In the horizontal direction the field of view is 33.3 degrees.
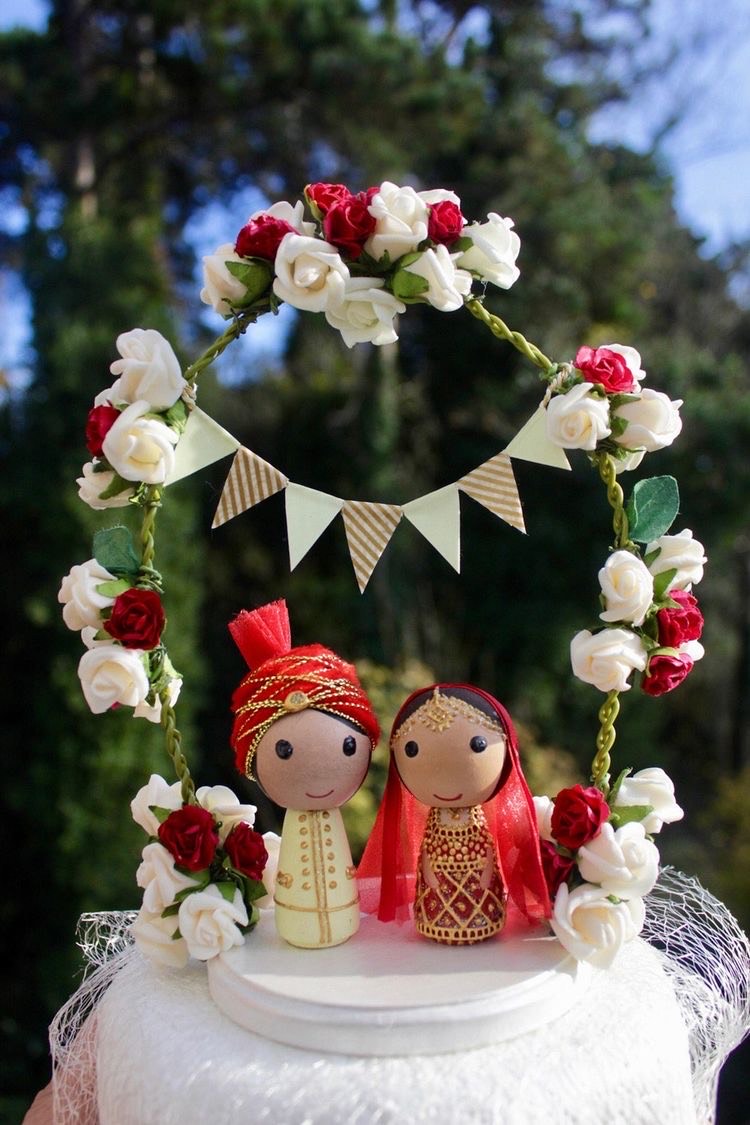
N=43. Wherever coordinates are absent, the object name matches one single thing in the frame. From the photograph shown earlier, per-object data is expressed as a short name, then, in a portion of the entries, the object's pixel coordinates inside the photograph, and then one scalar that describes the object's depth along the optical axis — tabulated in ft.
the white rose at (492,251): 1.27
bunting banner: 1.29
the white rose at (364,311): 1.25
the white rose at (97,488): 1.28
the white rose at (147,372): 1.26
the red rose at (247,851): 1.32
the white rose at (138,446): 1.23
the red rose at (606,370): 1.26
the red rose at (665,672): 1.24
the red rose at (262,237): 1.27
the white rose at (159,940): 1.27
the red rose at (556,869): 1.27
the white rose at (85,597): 1.25
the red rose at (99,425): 1.27
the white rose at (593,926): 1.21
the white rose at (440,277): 1.23
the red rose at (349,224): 1.25
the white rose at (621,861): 1.23
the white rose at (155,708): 1.29
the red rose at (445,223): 1.26
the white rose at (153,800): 1.33
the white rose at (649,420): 1.25
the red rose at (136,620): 1.23
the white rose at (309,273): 1.22
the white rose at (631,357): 1.27
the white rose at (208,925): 1.25
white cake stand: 1.11
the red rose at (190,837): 1.28
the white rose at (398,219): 1.24
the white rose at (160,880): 1.27
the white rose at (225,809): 1.35
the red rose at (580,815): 1.24
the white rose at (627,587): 1.22
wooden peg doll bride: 1.21
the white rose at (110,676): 1.23
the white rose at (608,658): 1.22
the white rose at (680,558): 1.26
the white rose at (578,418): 1.22
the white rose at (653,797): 1.27
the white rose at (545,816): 1.34
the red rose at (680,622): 1.24
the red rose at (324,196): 1.28
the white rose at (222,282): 1.29
